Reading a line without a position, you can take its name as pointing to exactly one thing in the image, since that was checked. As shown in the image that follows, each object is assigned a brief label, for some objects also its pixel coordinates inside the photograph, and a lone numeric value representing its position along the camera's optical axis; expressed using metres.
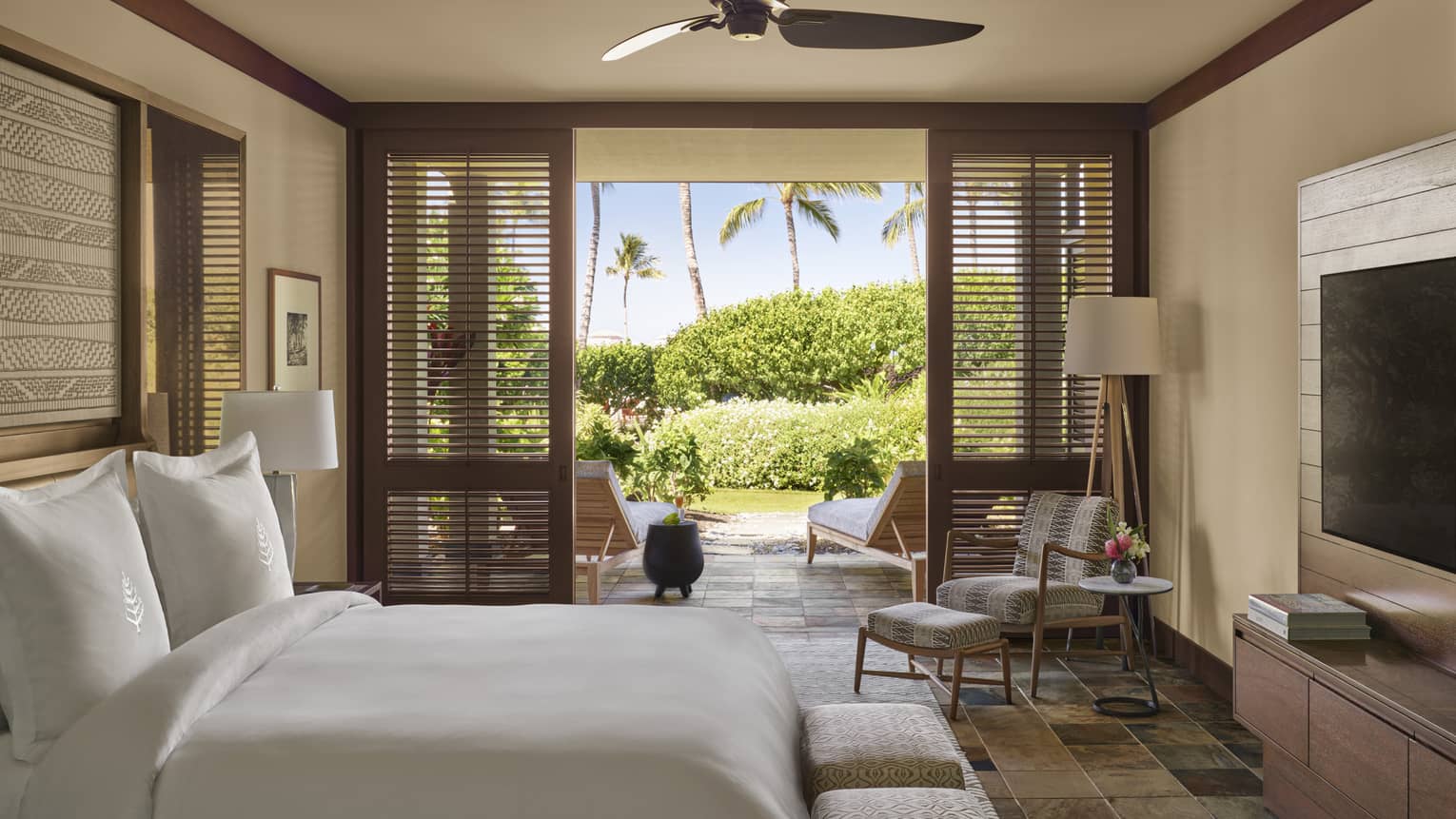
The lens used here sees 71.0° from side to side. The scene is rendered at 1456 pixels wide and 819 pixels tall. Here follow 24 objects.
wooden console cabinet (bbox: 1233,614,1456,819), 2.50
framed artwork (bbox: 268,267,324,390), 4.56
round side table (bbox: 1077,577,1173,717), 4.26
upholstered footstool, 4.30
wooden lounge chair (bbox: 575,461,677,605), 6.19
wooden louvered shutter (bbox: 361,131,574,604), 5.46
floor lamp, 4.93
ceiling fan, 2.89
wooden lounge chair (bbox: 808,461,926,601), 6.53
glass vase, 4.35
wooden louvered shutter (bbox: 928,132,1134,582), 5.47
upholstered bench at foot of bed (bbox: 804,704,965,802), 2.64
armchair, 4.67
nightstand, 3.90
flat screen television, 2.87
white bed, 2.09
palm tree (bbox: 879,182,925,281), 15.50
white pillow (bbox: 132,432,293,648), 2.80
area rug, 4.57
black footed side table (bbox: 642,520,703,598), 6.62
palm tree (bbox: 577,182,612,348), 16.66
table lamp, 3.68
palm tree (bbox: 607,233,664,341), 16.22
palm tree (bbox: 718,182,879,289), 15.72
